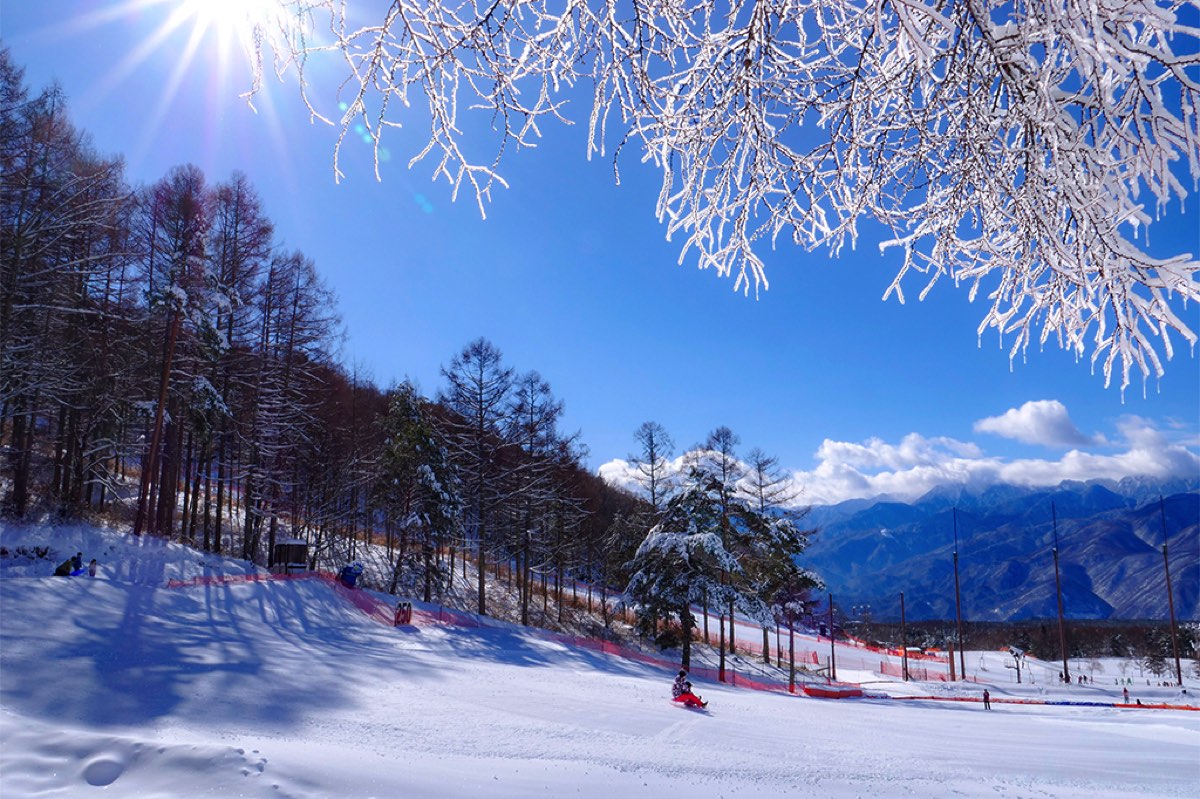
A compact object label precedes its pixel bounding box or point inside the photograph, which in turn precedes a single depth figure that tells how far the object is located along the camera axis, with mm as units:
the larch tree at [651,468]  35341
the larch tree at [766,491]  33188
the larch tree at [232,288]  22359
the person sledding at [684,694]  14336
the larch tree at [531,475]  27938
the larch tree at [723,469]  25891
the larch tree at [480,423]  27891
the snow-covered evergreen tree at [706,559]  23781
